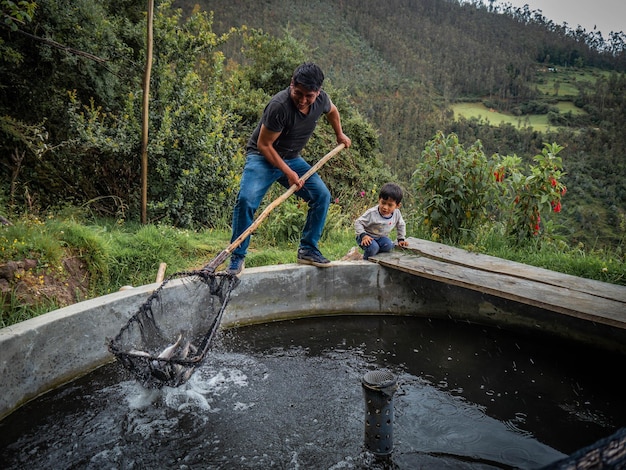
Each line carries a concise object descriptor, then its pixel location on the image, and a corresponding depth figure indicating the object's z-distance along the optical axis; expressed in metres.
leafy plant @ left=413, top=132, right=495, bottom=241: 5.28
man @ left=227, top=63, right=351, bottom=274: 3.73
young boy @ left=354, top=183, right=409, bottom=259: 4.71
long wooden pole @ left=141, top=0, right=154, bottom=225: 5.35
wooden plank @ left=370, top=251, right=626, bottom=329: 3.38
